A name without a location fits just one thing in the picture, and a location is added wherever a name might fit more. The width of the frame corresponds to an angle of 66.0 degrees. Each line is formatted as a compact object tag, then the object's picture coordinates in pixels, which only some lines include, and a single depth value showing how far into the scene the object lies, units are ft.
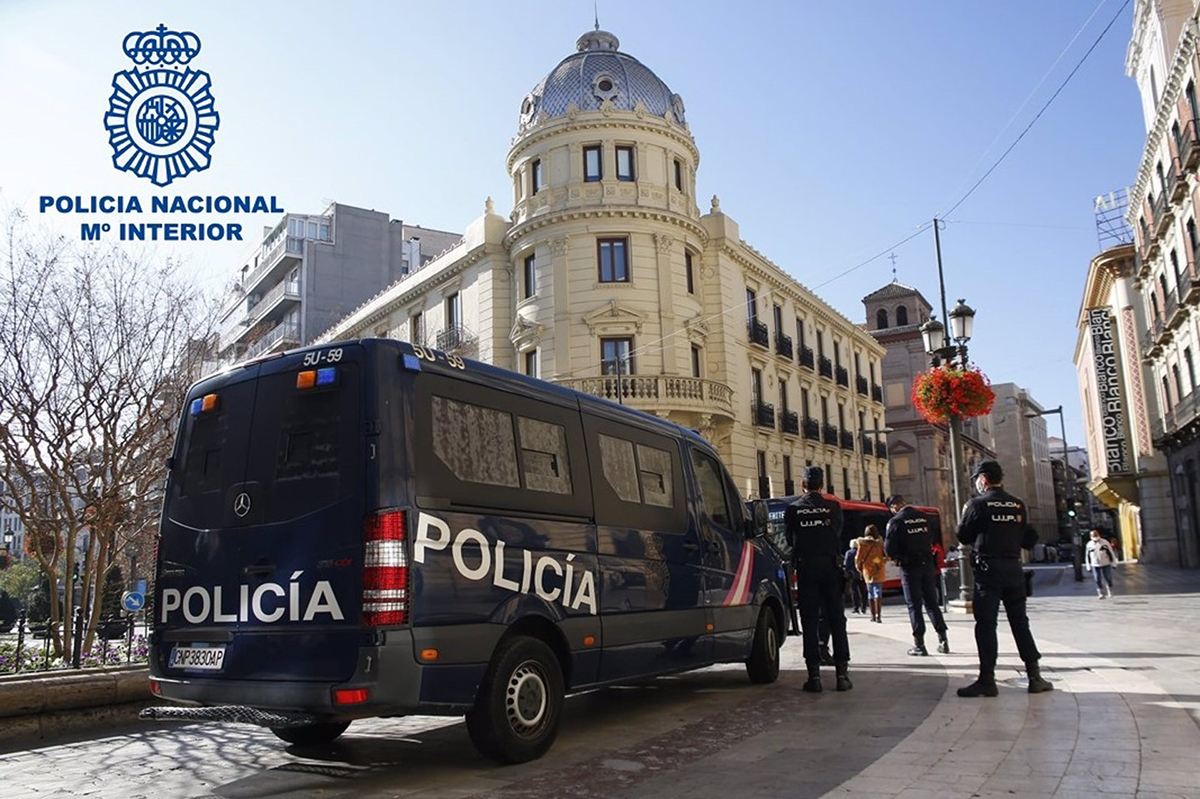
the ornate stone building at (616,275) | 97.04
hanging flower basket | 54.65
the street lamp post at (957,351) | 55.16
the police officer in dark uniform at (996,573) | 24.49
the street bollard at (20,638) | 36.63
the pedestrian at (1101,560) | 65.51
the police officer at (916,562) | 34.68
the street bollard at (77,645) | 36.96
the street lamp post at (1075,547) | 99.30
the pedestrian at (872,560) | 52.13
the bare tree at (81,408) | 39.34
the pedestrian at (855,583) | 60.34
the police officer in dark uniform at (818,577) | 27.22
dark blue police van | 16.69
